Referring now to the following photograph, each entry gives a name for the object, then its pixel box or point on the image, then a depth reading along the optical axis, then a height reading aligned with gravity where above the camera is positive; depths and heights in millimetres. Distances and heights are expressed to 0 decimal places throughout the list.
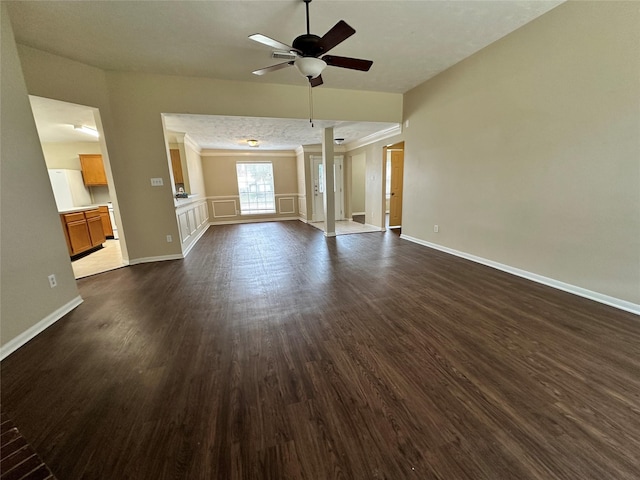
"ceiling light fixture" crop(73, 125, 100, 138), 4810 +1262
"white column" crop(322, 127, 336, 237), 5728 +135
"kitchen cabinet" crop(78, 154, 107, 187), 6227 +595
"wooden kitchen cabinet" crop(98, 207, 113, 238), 6140 -690
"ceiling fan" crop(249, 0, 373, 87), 2242 +1277
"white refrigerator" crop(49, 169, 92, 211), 5359 +141
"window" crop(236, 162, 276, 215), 8930 -4
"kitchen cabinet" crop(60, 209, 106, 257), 4527 -680
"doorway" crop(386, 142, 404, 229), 6961 -33
